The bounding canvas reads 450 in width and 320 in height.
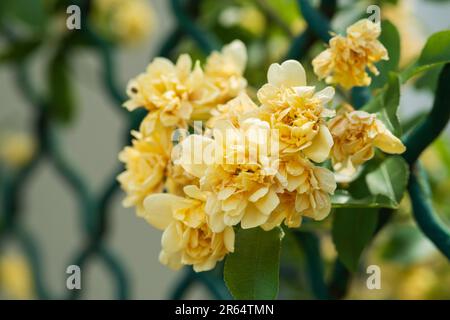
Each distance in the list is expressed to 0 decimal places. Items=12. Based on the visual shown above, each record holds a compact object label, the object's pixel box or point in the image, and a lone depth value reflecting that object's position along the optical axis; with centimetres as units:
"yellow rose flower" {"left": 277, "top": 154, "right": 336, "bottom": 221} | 23
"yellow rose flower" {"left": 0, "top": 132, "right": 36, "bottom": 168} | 162
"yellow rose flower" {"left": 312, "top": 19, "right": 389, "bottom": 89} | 26
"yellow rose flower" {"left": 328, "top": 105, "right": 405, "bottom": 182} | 25
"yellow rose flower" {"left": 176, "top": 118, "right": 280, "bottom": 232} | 23
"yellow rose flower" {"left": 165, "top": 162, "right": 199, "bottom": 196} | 26
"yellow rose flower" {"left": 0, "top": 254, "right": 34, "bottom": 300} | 169
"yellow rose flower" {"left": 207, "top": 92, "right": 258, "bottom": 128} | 25
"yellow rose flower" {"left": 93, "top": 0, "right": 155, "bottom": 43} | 60
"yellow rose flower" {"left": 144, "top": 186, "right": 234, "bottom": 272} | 25
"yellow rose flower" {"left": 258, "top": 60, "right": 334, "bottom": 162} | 24
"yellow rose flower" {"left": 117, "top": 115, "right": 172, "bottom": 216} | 27
